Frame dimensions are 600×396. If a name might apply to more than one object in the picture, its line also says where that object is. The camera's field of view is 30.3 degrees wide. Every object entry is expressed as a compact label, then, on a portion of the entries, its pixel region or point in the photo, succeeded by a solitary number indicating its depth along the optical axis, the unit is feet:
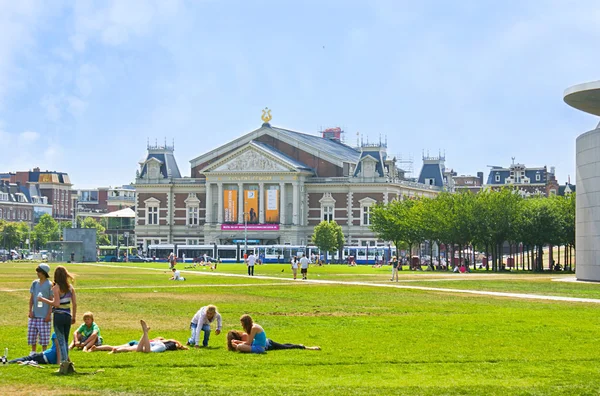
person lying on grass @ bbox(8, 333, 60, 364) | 69.05
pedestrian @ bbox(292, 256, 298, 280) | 225.76
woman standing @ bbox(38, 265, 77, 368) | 64.54
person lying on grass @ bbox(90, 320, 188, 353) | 76.29
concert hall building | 506.07
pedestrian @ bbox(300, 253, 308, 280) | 226.58
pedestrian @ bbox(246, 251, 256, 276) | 249.14
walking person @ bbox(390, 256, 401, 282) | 216.68
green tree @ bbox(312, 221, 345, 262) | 461.37
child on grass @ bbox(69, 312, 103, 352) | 77.91
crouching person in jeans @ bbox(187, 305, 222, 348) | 81.87
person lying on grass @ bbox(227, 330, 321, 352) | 79.25
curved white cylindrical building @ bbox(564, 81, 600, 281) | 207.72
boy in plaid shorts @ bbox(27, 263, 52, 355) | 66.44
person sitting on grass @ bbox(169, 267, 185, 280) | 219.00
